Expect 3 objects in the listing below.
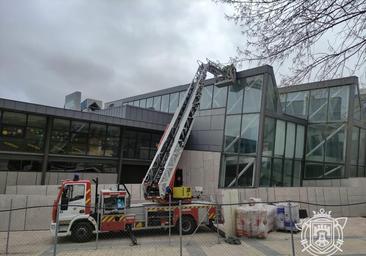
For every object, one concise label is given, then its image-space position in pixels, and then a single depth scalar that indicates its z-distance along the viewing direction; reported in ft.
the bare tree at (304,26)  17.33
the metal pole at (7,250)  31.83
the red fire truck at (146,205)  38.96
